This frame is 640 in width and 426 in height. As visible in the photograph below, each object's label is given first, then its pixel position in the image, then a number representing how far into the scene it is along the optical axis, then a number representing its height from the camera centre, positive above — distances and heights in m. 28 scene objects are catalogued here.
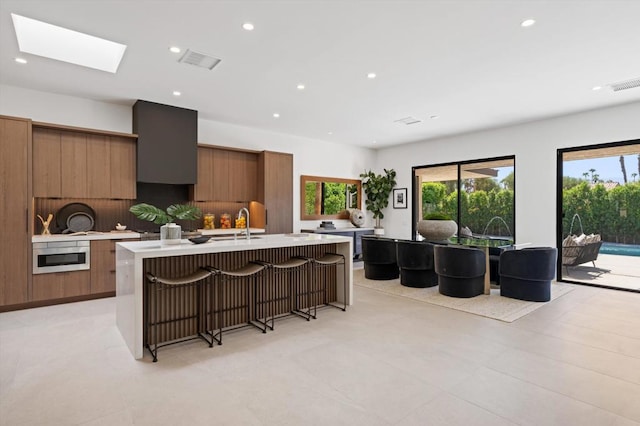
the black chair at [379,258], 6.06 -0.85
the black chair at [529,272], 4.66 -0.86
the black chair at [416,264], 5.51 -0.86
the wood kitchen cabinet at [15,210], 4.37 +0.02
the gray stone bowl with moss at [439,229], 5.79 -0.31
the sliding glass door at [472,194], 7.11 +0.39
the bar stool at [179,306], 3.12 -0.96
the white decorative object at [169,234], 3.49 -0.23
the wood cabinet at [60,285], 4.57 -1.02
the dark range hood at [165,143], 5.43 +1.13
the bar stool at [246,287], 3.39 -0.85
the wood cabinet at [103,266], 4.96 -0.81
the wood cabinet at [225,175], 6.25 +0.70
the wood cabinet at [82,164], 4.82 +0.71
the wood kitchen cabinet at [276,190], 6.79 +0.44
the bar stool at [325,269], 4.35 -0.79
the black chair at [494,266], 5.72 -0.93
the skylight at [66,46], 3.70 +1.92
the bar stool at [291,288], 3.93 -0.97
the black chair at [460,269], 4.84 -0.84
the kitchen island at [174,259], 2.99 -0.51
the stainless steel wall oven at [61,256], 4.57 -0.62
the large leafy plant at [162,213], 3.28 -0.02
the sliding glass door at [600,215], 5.62 -0.07
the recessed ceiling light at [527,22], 3.13 +1.75
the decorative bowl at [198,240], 3.61 -0.31
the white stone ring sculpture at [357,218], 8.77 -0.17
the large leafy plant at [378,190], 9.09 +0.57
